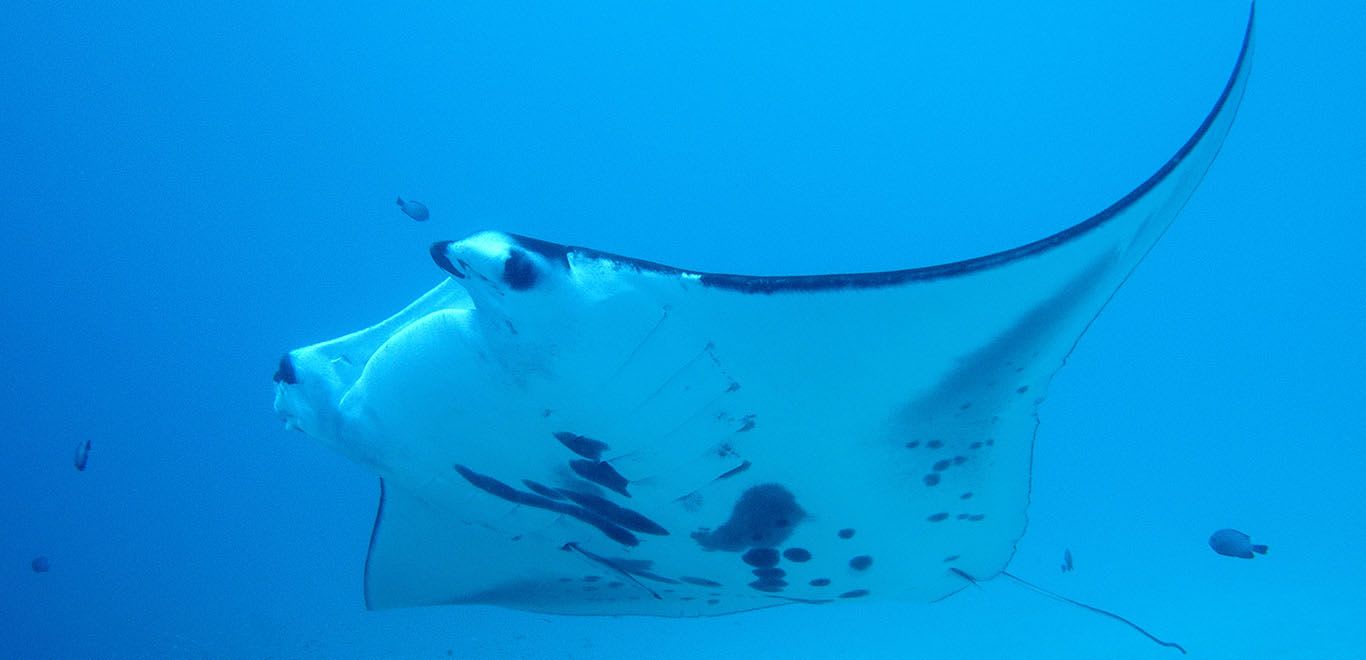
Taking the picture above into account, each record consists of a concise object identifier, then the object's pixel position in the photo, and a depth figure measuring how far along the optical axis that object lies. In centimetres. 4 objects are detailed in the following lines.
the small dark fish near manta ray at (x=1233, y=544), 572
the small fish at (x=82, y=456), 777
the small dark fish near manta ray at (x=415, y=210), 880
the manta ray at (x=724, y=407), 178
